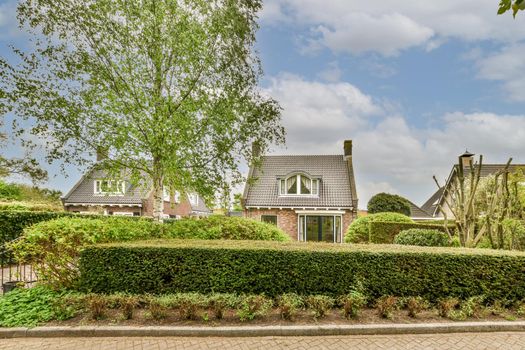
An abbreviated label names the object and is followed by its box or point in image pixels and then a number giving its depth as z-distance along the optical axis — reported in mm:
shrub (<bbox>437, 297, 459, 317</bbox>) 5789
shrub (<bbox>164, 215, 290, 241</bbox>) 9422
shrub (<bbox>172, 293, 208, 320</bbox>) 5336
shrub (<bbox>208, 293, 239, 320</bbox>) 5406
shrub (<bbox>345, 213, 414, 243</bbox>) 16802
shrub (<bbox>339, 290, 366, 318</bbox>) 5631
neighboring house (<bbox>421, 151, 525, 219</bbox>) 24688
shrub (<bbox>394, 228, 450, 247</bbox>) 10734
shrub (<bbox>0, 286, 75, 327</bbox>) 5215
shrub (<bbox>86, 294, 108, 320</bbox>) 5305
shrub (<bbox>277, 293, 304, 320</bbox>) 5414
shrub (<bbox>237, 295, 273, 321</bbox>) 5410
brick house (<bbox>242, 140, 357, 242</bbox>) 20641
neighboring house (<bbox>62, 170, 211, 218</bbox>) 24875
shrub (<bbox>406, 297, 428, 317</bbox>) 5742
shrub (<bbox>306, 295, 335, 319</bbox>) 5562
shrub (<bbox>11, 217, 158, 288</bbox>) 6320
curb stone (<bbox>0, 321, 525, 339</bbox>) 4973
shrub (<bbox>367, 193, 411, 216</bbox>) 22828
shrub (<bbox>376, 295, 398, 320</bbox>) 5631
